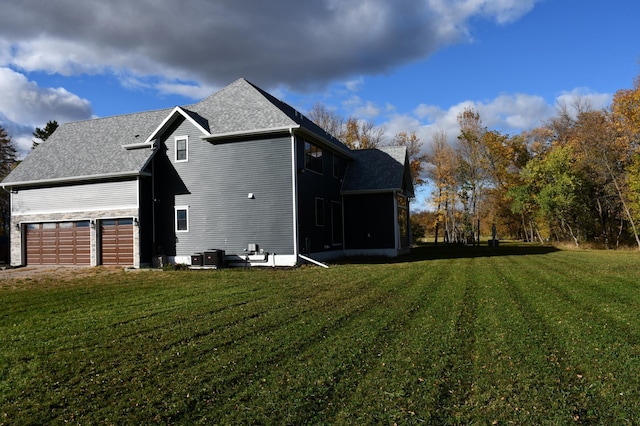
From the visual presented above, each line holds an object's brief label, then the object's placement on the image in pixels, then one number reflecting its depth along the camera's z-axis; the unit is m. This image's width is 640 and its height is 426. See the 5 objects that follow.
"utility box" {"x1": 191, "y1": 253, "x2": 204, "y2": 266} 17.70
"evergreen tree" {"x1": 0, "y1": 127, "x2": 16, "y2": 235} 35.31
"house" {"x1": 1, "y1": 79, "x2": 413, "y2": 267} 17.88
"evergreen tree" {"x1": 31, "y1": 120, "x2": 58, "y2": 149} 37.74
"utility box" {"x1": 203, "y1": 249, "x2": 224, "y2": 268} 17.53
